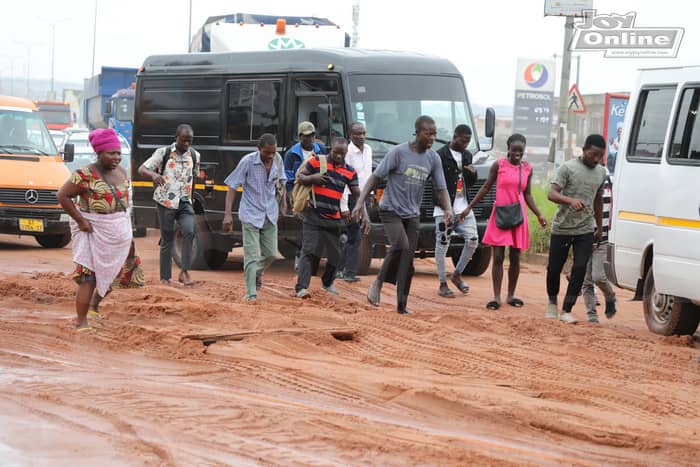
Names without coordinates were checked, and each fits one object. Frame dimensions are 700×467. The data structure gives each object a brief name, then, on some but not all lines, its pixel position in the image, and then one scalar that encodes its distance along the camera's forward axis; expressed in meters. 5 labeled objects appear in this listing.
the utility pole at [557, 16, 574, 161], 23.70
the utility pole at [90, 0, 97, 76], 65.69
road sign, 23.89
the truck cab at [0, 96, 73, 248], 17.77
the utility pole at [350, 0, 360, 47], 39.87
